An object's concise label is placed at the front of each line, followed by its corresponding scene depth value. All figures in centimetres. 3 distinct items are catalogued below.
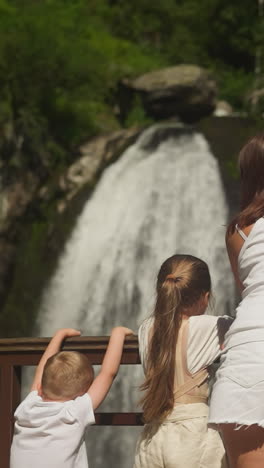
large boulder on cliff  1658
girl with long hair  298
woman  252
